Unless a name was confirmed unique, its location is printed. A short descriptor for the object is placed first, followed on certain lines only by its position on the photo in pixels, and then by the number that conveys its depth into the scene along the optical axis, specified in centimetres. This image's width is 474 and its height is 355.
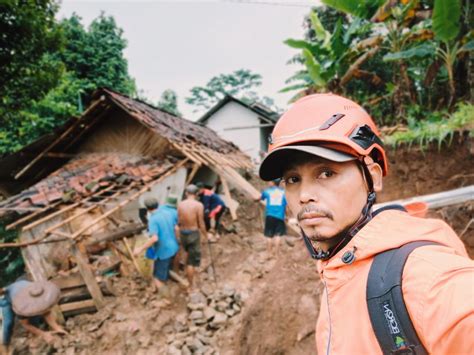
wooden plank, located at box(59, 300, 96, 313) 496
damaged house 523
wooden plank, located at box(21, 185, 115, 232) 432
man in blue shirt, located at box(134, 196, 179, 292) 512
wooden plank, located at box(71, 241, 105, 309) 461
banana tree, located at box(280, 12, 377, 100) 719
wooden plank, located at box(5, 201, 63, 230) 473
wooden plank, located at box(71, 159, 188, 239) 424
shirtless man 569
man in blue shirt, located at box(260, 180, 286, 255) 608
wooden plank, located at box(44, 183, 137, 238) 413
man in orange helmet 69
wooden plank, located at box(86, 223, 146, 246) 588
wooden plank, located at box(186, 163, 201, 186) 778
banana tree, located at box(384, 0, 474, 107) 462
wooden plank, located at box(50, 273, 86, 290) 509
